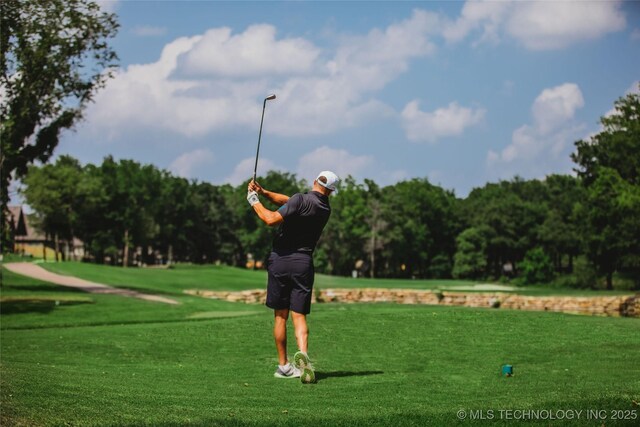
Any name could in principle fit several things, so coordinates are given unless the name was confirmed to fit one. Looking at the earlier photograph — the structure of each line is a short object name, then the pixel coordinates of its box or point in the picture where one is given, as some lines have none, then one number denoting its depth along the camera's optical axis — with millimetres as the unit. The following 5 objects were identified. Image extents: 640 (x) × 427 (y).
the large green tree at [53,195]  84938
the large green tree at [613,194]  51000
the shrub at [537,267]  94125
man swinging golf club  10320
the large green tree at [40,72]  31266
